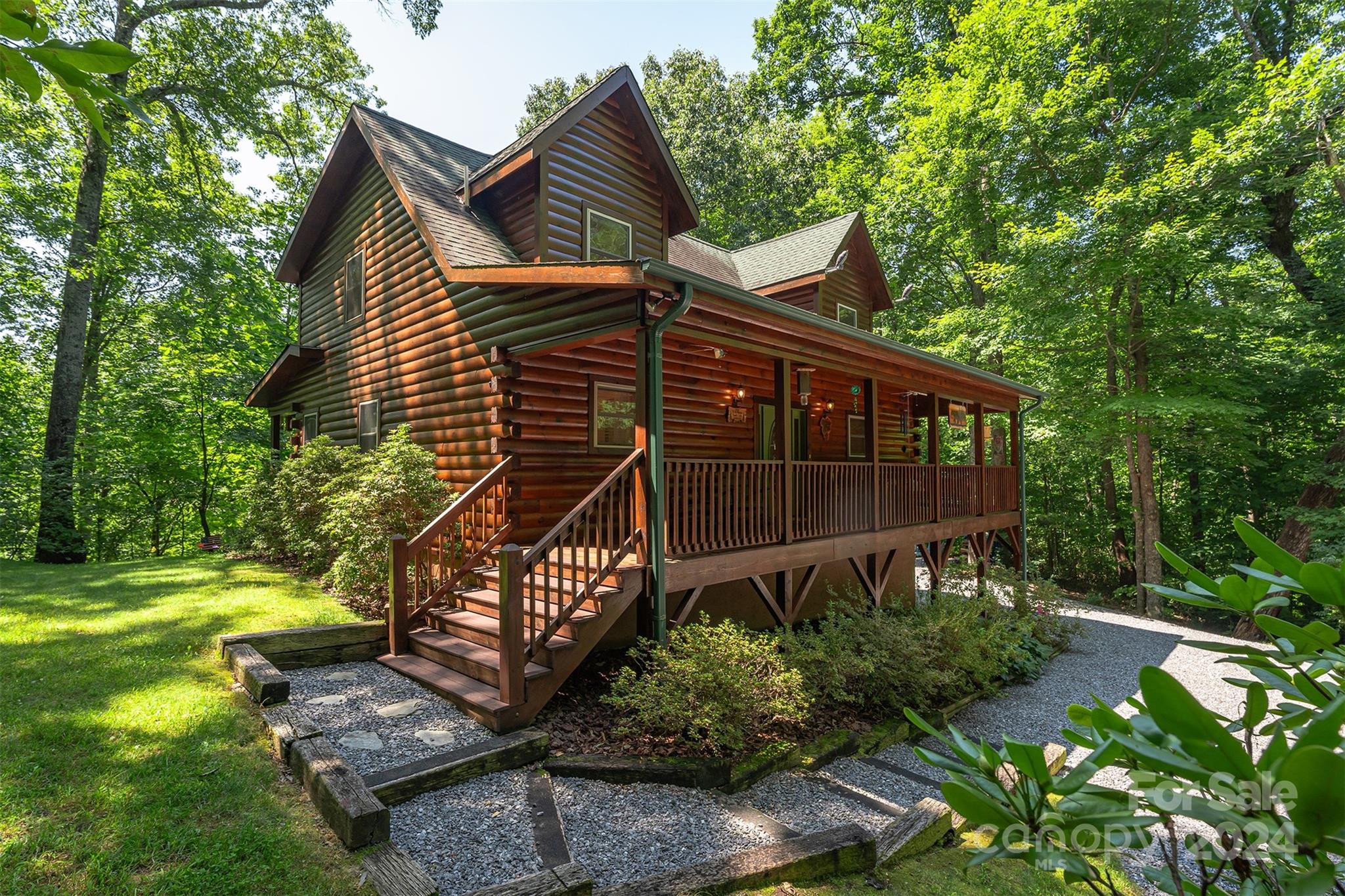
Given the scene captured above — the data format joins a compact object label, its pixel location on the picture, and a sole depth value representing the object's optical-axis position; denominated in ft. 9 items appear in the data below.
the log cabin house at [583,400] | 18.80
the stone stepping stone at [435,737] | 15.26
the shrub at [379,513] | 24.63
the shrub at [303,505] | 30.94
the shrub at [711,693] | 16.10
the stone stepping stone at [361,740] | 14.87
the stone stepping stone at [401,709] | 16.88
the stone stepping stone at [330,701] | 17.31
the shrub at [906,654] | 21.26
